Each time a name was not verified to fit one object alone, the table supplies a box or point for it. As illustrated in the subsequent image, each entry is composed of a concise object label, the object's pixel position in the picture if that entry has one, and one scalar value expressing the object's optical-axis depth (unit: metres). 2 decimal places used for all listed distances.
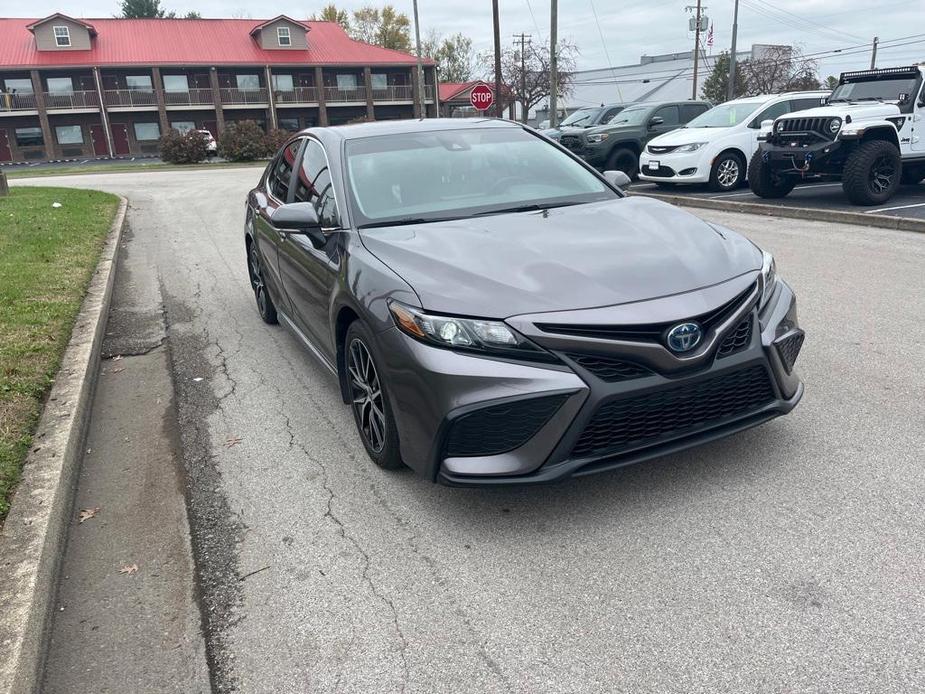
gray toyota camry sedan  2.96
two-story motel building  50.38
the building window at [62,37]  49.94
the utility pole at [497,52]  25.86
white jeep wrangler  10.85
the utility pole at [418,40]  34.69
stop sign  22.80
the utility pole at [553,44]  22.02
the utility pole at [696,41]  51.72
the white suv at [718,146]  13.91
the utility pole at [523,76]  56.31
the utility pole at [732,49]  39.00
